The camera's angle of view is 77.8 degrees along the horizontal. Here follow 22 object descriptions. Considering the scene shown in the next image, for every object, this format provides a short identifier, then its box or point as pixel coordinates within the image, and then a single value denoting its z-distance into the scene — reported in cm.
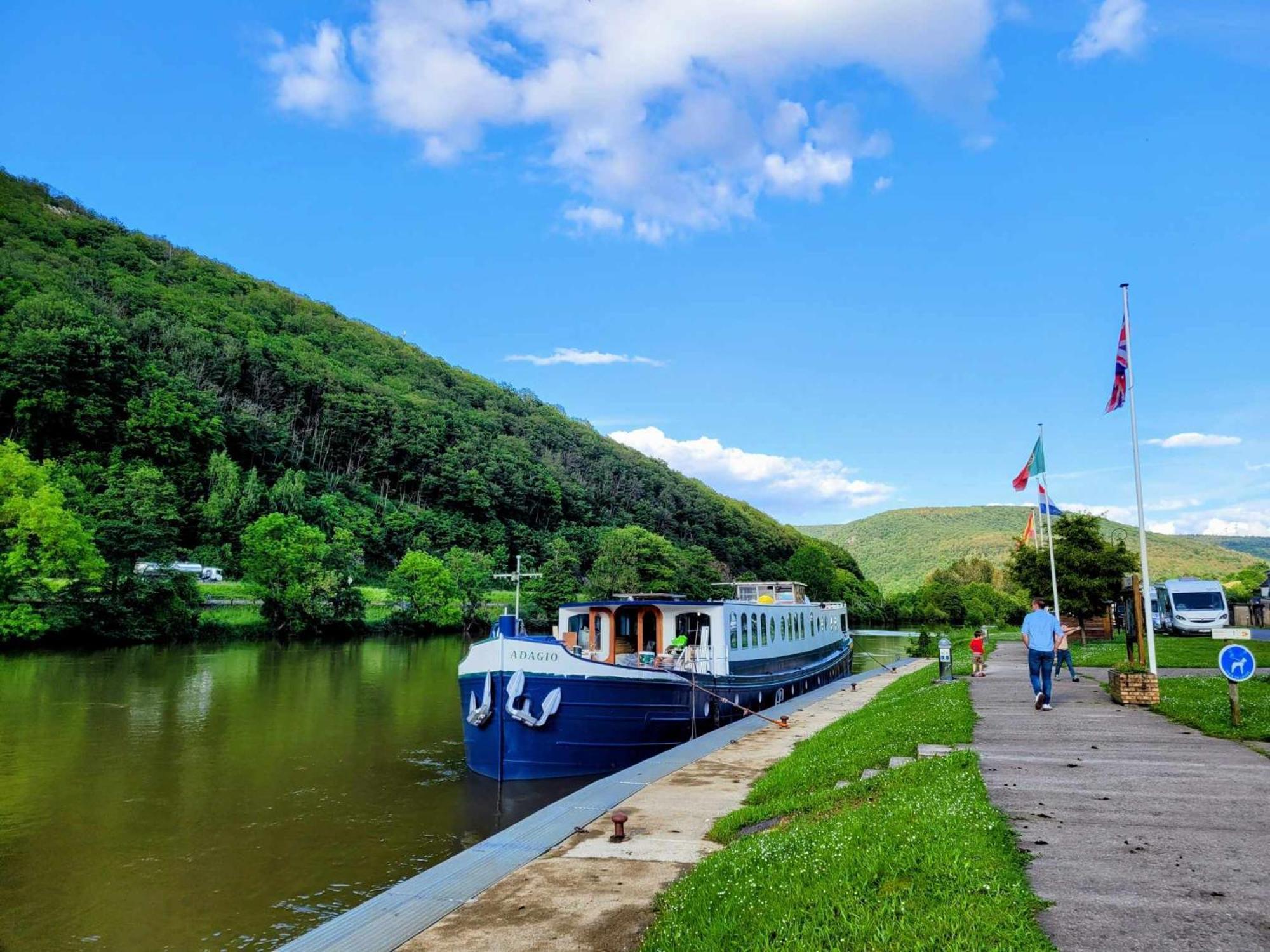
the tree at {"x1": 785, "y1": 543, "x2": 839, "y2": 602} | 11338
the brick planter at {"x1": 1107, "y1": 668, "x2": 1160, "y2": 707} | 1401
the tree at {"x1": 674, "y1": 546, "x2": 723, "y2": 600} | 8812
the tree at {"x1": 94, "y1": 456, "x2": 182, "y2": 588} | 4934
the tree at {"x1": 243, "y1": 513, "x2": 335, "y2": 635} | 5900
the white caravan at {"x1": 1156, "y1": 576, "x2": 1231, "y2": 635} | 3422
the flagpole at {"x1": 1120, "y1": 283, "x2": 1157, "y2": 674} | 1420
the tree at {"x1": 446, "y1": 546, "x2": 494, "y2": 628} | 7525
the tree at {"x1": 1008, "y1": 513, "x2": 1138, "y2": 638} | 3438
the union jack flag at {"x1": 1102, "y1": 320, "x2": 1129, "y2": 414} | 1614
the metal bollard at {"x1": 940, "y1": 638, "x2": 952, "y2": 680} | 2189
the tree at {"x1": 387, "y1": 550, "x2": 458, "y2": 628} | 6944
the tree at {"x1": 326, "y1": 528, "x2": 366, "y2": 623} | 6228
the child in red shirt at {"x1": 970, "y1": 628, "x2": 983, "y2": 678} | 2228
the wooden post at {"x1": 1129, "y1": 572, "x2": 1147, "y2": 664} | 1611
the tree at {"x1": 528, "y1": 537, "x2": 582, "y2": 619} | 7531
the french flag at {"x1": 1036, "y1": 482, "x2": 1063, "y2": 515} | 2742
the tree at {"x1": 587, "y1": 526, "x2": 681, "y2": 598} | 8431
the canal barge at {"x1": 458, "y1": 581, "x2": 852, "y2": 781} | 1608
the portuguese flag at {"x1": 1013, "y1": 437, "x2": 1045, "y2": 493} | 2583
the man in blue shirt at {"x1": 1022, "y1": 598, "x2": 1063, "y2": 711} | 1374
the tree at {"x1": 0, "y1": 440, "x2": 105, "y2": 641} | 4147
